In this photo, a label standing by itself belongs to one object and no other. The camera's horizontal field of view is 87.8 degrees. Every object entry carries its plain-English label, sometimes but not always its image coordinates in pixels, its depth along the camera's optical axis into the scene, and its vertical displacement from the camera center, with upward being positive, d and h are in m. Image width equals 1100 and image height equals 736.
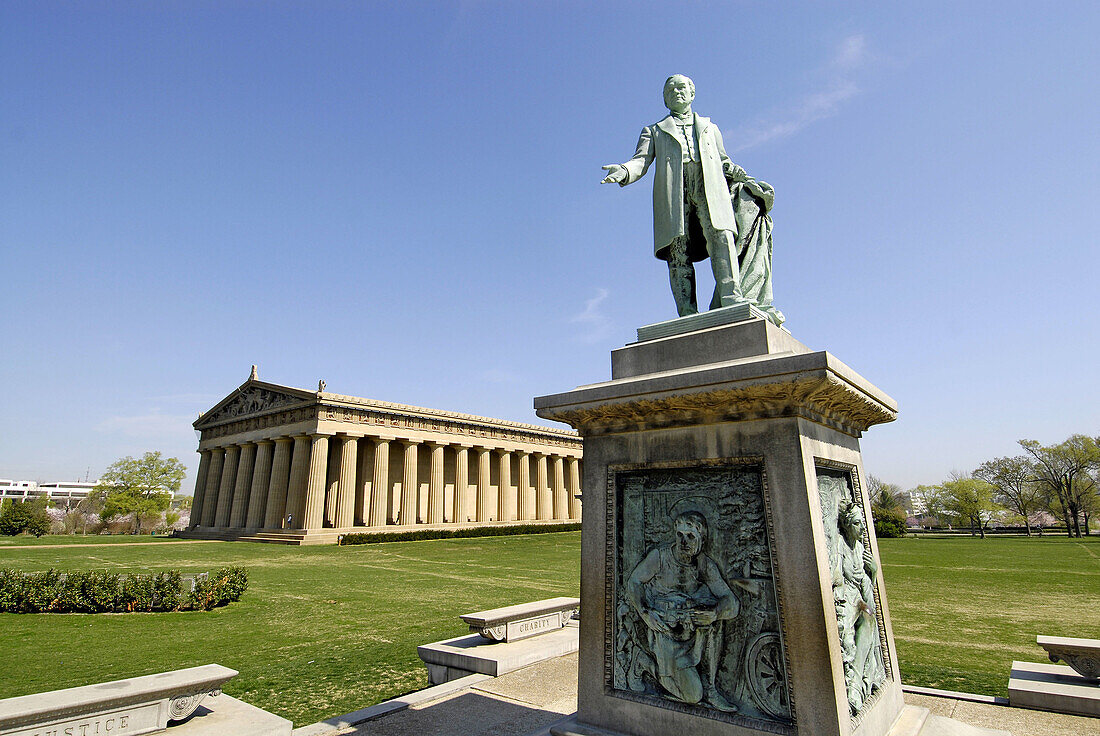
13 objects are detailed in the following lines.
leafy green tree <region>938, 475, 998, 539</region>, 58.38 +1.04
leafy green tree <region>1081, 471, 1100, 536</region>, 52.91 +0.78
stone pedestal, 3.72 -0.24
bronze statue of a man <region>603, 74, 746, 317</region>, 5.26 +2.99
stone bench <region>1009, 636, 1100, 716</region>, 5.67 -1.80
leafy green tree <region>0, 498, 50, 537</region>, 54.00 +0.63
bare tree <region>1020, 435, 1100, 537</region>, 51.82 +3.53
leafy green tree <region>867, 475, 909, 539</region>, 47.25 -0.93
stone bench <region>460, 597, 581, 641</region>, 8.27 -1.53
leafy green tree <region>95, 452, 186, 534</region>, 58.09 +3.99
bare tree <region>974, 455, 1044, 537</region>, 57.31 +2.62
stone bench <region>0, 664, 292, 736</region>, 4.71 -1.57
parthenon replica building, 42.41 +4.32
